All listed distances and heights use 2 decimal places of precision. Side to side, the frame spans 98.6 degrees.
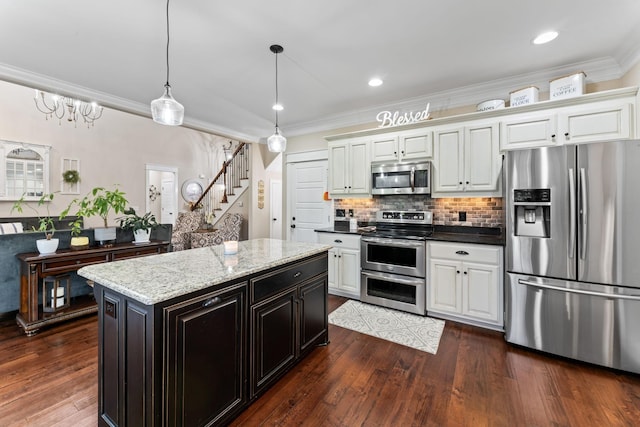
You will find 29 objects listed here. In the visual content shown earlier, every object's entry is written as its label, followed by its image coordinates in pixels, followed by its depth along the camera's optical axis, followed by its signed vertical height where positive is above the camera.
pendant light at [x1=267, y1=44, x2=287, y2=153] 2.85 +0.73
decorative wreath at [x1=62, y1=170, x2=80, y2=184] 5.91 +0.79
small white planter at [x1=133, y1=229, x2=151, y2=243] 3.66 -0.31
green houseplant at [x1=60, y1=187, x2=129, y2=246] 3.14 +0.02
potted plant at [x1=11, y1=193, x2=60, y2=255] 2.91 -0.31
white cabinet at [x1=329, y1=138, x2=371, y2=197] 4.11 +0.68
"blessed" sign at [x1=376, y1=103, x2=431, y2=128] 3.62 +1.30
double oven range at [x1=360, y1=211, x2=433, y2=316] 3.35 -0.68
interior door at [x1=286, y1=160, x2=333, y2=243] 4.98 +0.22
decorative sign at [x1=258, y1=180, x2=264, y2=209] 6.42 +0.43
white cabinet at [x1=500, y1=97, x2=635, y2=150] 2.63 +0.89
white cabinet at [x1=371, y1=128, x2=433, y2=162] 3.62 +0.90
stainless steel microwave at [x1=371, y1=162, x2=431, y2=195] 3.63 +0.47
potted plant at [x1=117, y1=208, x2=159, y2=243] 3.65 -0.18
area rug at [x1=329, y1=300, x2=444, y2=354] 2.79 -1.29
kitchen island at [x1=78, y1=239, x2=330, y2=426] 1.34 -0.69
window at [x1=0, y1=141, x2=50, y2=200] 5.21 +0.84
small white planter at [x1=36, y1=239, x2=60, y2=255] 2.90 -0.35
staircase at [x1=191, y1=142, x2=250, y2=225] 7.46 +0.71
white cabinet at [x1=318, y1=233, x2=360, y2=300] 3.85 -0.75
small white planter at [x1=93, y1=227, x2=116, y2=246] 3.40 -0.27
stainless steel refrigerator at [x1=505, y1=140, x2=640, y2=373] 2.24 -0.36
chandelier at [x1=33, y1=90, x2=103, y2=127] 5.55 +2.20
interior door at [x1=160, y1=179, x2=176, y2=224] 8.20 +0.32
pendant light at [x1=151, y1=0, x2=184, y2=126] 2.03 +0.77
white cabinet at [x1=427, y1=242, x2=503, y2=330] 2.93 -0.80
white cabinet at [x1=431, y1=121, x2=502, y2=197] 3.20 +0.62
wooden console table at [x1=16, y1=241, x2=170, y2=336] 2.78 -0.64
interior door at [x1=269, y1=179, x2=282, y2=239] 7.14 +0.09
